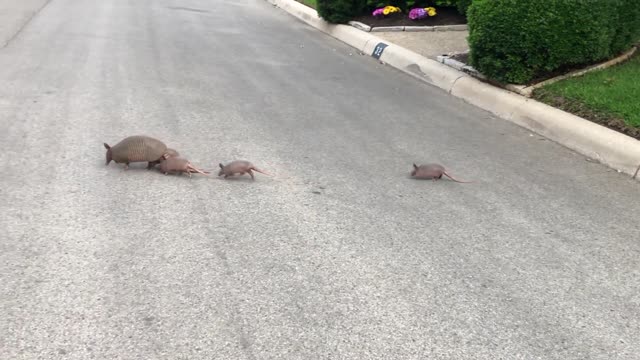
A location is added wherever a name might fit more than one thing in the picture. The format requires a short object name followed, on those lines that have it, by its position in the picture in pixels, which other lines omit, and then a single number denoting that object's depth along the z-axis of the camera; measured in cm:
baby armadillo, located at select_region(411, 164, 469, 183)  615
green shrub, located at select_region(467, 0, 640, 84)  896
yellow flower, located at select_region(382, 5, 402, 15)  1554
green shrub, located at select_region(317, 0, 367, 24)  1584
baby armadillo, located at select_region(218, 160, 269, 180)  579
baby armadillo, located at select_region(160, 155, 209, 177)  579
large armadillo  577
